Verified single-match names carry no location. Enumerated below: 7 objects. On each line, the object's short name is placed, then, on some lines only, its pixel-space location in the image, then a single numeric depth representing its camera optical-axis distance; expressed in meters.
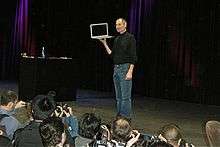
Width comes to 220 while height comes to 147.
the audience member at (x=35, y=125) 3.66
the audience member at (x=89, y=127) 4.16
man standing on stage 6.98
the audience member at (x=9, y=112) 4.26
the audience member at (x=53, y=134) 3.31
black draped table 10.03
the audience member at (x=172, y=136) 3.83
